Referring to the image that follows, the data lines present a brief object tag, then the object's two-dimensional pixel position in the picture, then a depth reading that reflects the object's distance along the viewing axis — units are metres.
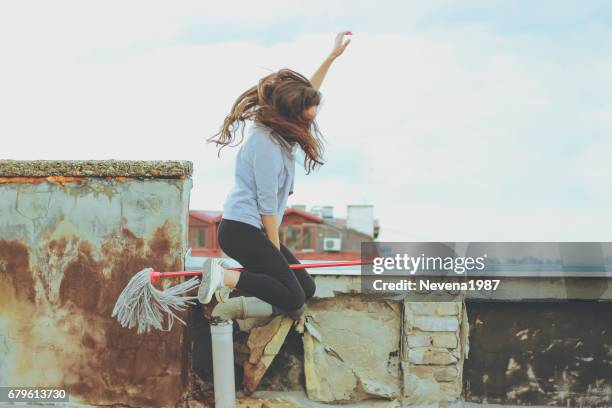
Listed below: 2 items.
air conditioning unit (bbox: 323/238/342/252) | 36.41
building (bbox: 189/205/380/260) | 34.66
